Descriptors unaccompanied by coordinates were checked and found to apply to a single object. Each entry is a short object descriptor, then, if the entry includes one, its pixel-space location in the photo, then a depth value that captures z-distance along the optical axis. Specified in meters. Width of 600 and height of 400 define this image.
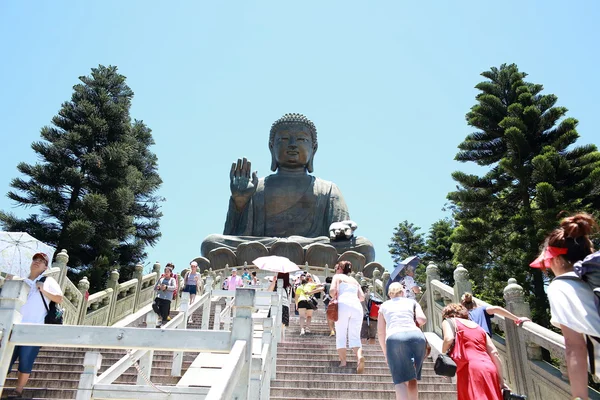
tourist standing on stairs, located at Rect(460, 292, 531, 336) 4.18
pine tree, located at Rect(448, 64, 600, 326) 12.28
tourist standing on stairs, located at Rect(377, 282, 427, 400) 3.41
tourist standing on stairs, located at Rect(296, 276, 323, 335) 6.62
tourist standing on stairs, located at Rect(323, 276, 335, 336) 6.60
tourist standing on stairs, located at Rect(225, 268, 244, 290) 9.33
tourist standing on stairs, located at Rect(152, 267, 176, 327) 7.13
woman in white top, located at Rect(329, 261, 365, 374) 4.77
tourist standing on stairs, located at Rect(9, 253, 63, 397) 4.00
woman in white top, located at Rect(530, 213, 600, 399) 2.16
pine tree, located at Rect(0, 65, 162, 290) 15.76
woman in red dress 3.06
